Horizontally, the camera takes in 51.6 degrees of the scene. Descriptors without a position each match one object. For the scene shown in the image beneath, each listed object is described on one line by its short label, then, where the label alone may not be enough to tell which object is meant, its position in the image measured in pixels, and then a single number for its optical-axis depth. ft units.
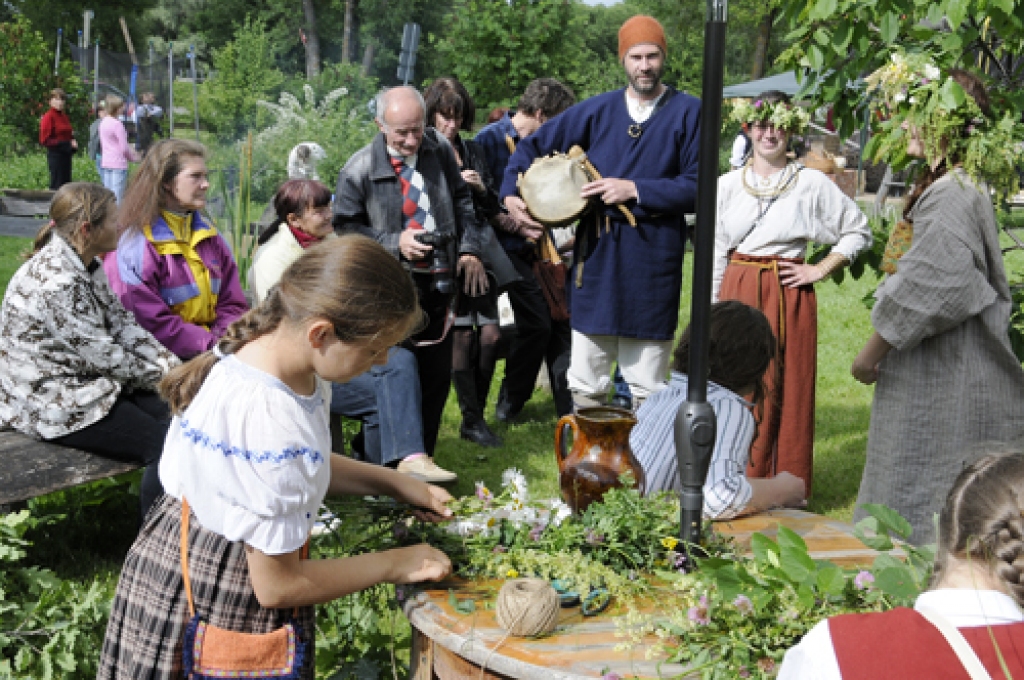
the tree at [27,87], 74.23
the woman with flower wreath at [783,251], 16.39
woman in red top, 53.57
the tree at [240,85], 77.97
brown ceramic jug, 8.00
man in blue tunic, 15.38
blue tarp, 69.00
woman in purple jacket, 14.61
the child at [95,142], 57.62
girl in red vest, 4.80
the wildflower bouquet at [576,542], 7.22
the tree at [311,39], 130.52
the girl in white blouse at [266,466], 6.75
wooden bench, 12.69
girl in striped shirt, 8.64
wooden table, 6.19
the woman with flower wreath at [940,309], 11.46
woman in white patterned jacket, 13.16
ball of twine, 6.40
